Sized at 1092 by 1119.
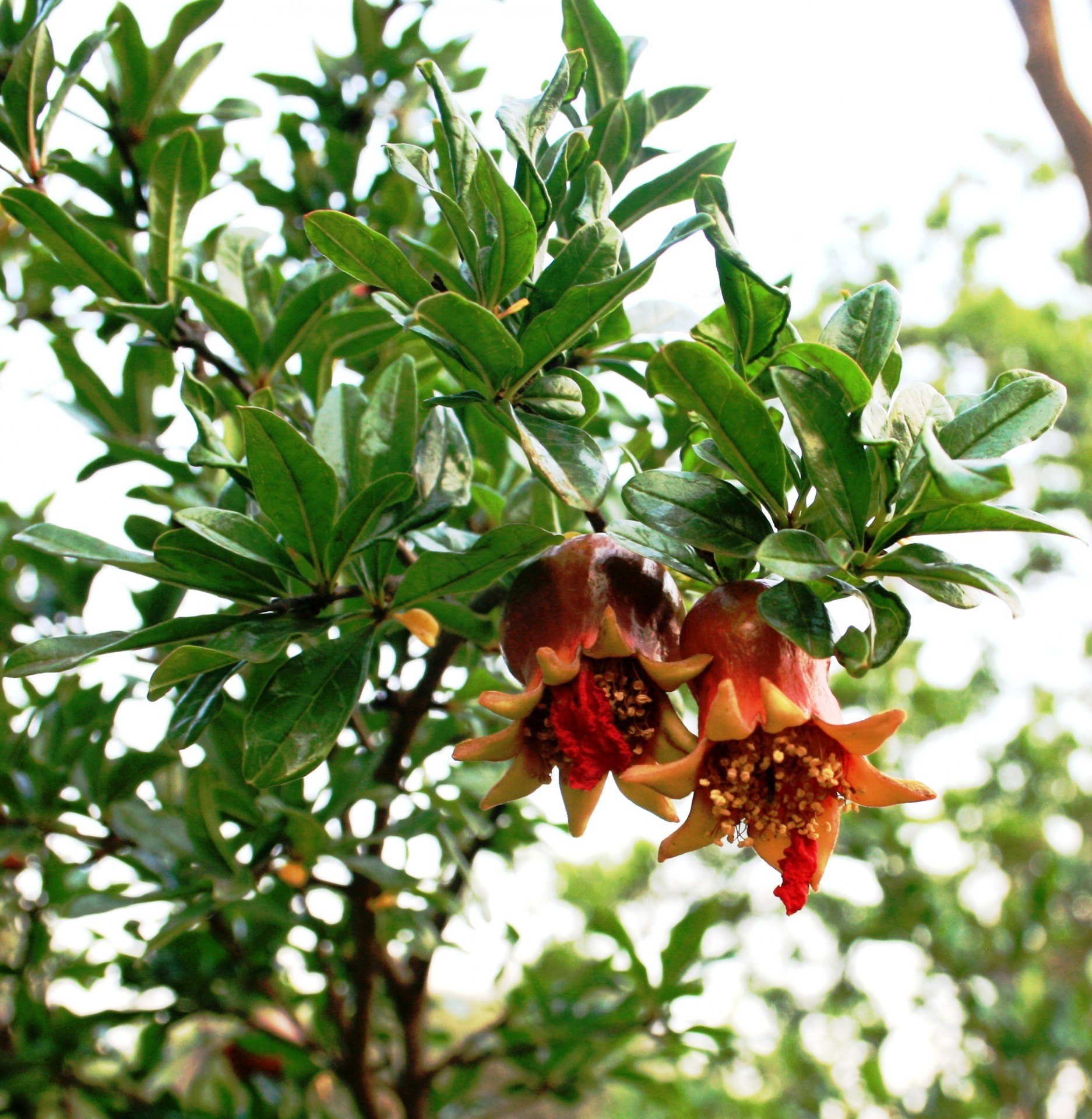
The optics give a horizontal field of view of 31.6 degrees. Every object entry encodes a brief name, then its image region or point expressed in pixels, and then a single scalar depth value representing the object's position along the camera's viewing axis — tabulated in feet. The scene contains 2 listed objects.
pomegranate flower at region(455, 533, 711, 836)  0.94
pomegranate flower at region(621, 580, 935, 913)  0.91
